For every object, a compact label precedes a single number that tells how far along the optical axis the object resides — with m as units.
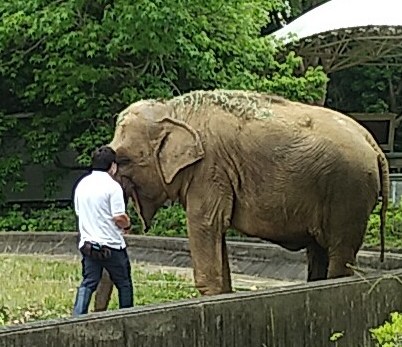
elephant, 13.54
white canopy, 34.52
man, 12.73
